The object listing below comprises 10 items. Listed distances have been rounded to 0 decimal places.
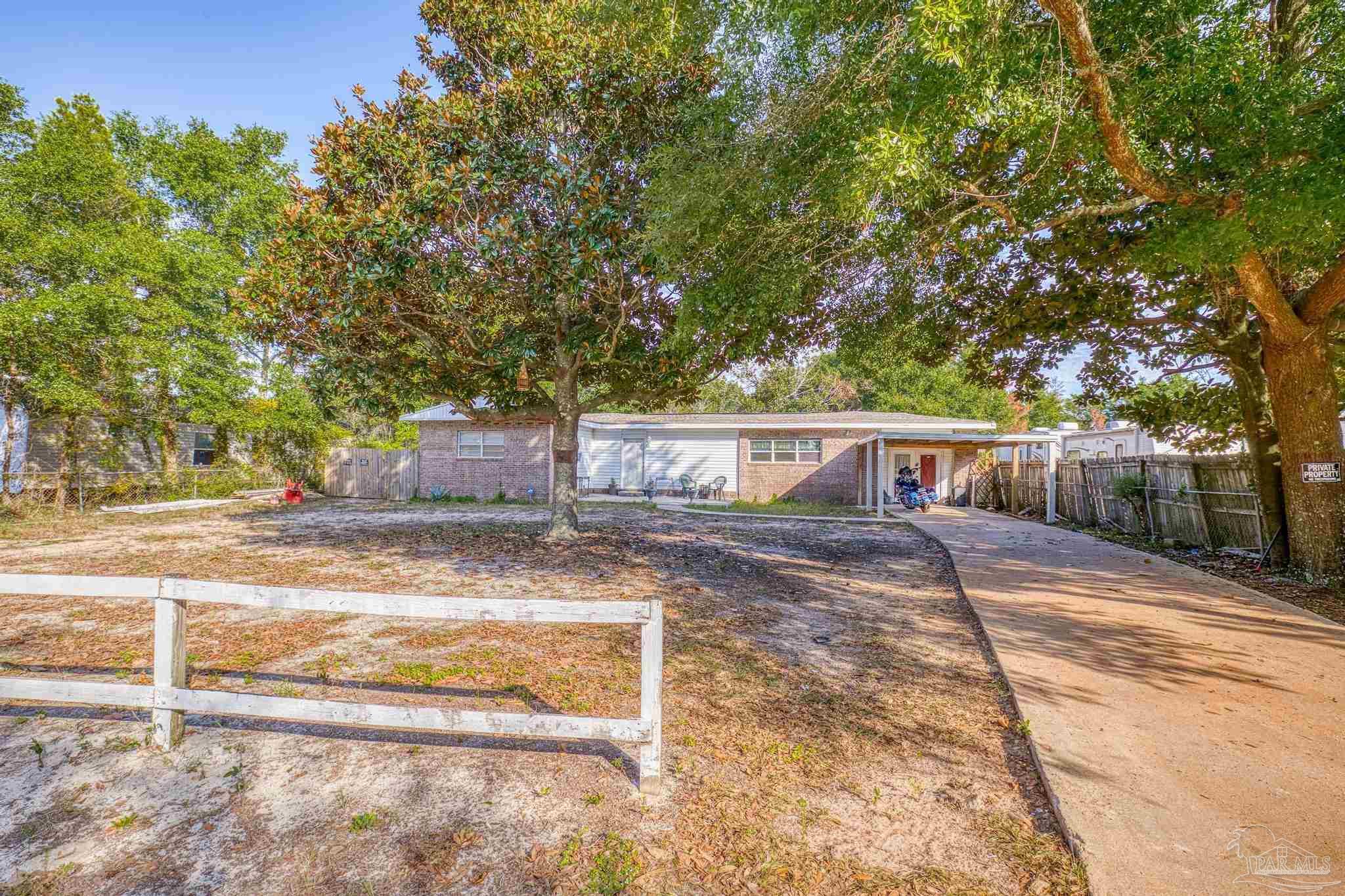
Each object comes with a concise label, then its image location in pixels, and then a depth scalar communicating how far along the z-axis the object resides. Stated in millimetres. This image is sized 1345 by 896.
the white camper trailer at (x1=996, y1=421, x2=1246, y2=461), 21703
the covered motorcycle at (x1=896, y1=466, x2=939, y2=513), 17828
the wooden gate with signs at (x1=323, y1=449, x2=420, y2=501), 20578
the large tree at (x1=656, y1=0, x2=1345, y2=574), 4844
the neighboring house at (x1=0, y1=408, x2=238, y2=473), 14797
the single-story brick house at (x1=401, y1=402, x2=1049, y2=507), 19500
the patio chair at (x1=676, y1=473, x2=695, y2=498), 20156
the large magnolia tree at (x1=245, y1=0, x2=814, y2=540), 7754
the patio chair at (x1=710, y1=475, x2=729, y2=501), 20312
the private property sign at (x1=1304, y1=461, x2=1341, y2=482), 7293
